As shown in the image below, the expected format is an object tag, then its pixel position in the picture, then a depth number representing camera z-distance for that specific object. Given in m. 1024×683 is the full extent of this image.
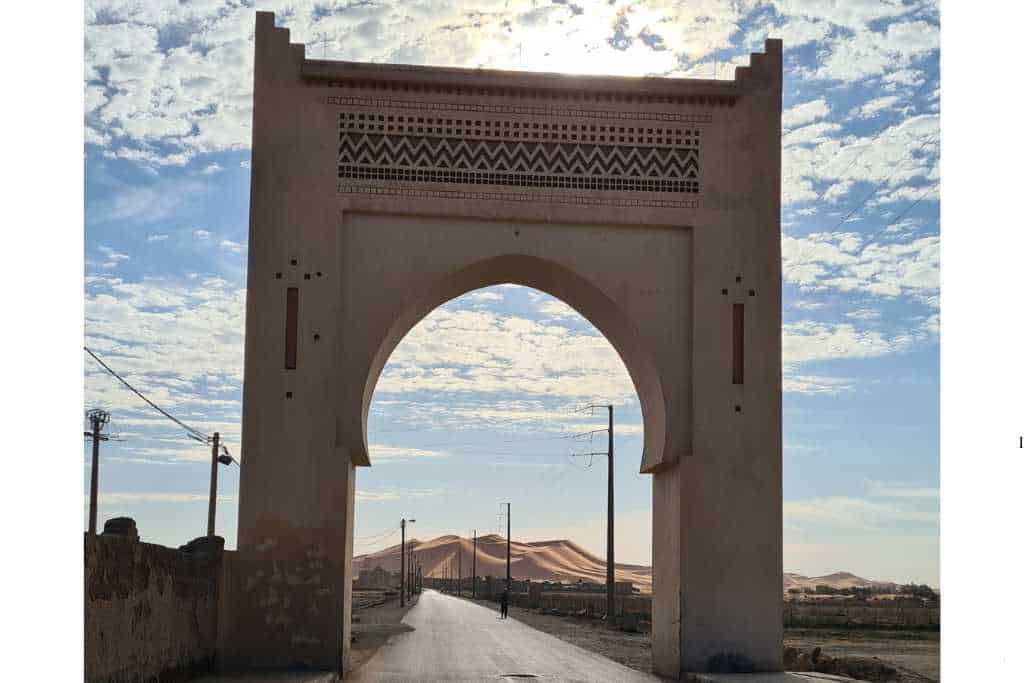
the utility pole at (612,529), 31.73
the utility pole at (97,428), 30.75
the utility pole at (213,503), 31.83
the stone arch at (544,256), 13.90
